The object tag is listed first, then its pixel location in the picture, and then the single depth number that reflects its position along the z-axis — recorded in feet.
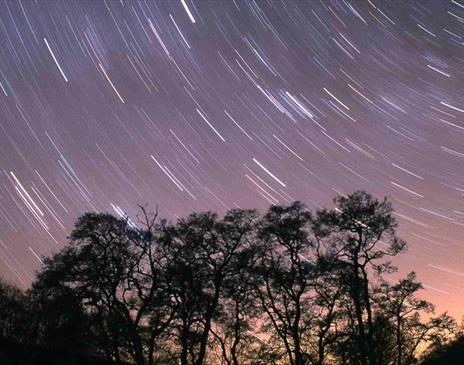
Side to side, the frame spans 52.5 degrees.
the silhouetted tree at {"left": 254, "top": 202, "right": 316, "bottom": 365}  91.25
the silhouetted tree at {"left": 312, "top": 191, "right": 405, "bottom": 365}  89.51
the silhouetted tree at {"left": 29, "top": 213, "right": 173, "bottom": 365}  85.61
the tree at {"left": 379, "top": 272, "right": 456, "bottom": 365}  106.83
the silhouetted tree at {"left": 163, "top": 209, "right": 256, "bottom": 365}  88.84
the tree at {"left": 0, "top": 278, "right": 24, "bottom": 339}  131.85
